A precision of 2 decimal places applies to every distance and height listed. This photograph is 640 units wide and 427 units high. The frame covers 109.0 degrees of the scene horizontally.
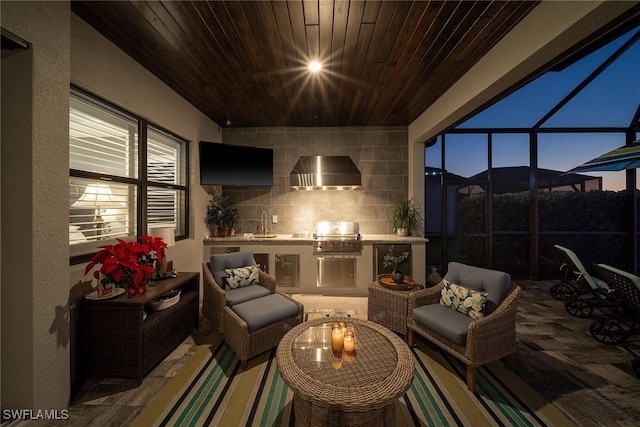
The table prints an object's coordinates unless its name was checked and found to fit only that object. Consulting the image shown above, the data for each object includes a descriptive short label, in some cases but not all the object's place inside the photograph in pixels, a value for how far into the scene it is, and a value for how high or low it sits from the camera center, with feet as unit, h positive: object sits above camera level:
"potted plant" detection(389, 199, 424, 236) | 13.85 -0.28
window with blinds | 6.86 +1.37
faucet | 14.94 -0.51
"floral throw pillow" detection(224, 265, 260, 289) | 8.85 -2.50
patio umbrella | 8.64 +2.16
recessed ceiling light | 8.14 +5.37
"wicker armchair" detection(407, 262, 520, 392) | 6.02 -3.17
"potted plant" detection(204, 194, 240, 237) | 13.57 -0.17
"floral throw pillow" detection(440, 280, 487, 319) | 6.69 -2.66
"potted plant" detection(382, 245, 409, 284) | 8.66 -2.41
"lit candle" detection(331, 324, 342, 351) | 5.35 -2.98
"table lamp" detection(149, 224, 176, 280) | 8.16 -0.93
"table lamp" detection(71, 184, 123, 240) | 7.06 +0.41
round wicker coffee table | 4.02 -3.21
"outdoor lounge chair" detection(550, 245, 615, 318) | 9.80 -3.46
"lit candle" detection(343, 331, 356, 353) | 5.23 -2.99
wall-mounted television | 12.64 +2.84
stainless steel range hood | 13.46 +2.40
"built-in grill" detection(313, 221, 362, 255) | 12.71 -1.71
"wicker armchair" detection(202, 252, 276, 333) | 7.88 -2.98
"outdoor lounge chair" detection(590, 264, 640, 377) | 7.23 -3.03
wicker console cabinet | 6.07 -3.35
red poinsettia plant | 5.82 -1.40
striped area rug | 5.18 -4.66
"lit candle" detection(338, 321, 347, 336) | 5.57 -2.87
